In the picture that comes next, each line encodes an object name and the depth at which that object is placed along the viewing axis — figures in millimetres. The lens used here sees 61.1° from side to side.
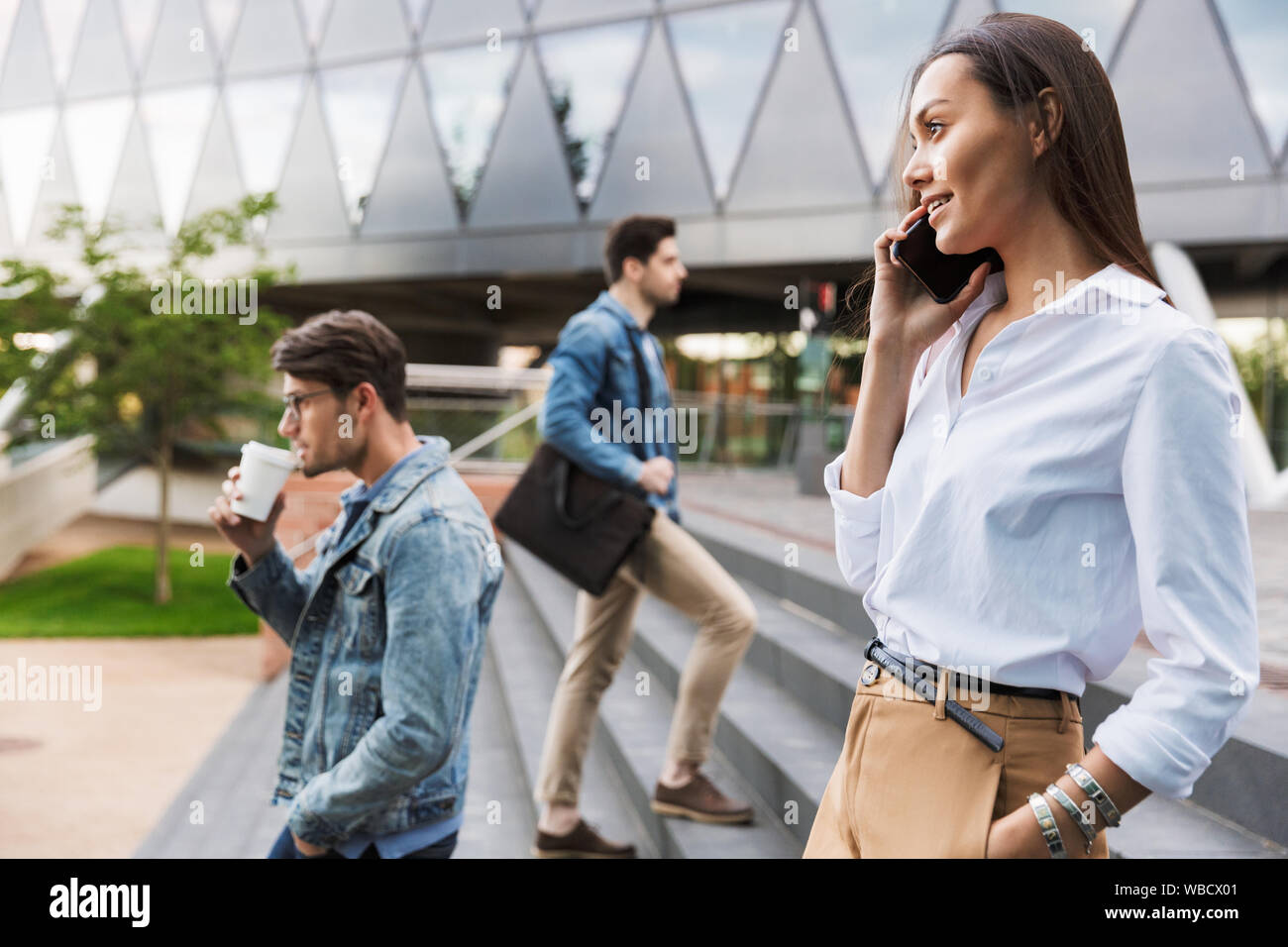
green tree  15430
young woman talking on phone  1228
